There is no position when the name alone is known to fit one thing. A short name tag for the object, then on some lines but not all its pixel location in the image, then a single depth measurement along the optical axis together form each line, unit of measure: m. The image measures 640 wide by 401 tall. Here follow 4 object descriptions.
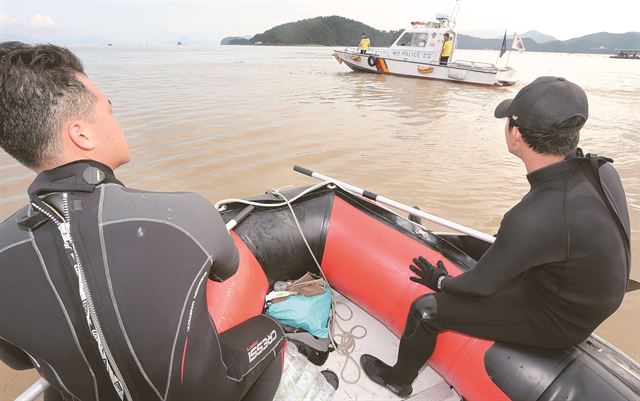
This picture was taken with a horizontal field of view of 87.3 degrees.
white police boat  14.16
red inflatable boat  1.50
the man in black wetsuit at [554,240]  1.26
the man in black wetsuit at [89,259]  0.85
